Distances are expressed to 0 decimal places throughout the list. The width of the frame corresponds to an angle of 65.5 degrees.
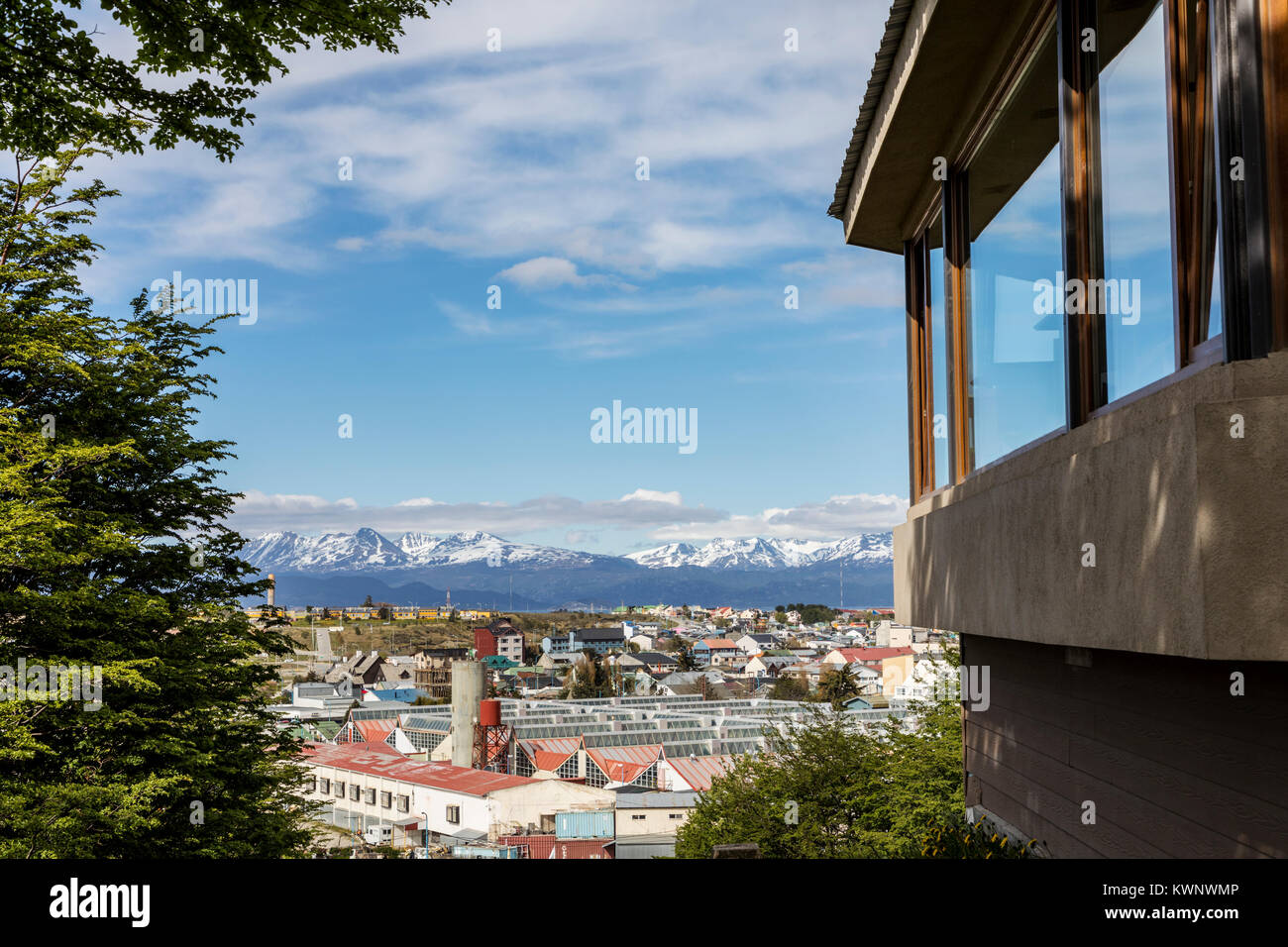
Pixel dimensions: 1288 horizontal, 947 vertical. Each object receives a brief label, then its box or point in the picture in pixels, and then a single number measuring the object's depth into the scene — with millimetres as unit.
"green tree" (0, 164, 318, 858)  13844
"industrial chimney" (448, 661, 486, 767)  64062
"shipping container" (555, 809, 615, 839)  37812
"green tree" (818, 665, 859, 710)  74500
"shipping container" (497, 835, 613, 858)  35531
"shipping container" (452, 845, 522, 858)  31311
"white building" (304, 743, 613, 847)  43375
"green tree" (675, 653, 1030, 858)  26969
